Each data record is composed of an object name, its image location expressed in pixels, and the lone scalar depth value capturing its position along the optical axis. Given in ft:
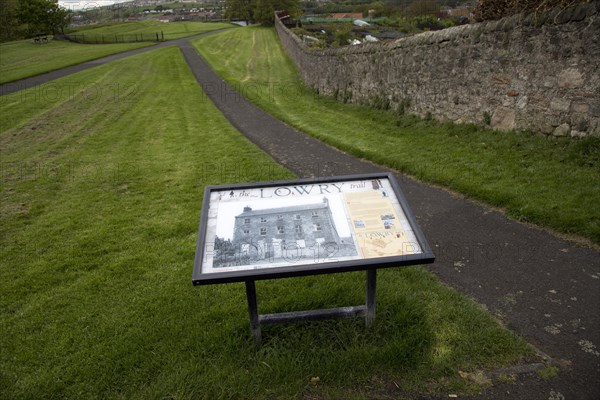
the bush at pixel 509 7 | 25.27
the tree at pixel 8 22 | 159.84
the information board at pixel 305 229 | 11.19
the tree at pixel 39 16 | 170.40
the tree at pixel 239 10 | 210.59
